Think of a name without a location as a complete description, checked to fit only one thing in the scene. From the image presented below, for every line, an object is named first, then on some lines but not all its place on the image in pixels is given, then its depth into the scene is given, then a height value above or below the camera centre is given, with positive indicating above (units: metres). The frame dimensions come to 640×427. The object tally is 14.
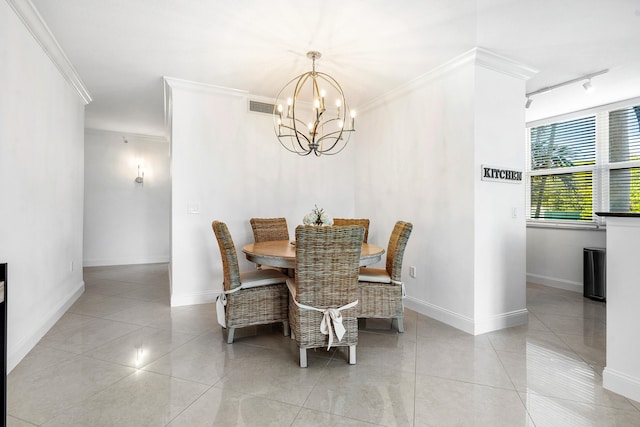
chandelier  3.84 +1.43
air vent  4.19 +1.36
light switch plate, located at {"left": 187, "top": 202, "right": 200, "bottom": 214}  3.81 +0.07
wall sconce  6.46 +0.67
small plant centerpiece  3.08 -0.05
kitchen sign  3.04 +0.38
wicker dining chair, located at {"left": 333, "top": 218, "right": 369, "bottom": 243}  3.98 -0.10
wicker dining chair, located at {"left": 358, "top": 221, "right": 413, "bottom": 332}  2.88 -0.69
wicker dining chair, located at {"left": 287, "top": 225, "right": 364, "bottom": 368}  2.21 -0.51
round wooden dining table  2.57 -0.33
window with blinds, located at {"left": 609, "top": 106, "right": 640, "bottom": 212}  4.12 +0.69
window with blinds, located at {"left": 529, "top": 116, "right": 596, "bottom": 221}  4.54 +0.64
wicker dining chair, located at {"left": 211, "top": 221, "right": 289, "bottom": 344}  2.63 -0.69
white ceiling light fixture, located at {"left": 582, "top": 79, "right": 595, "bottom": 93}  3.44 +1.34
